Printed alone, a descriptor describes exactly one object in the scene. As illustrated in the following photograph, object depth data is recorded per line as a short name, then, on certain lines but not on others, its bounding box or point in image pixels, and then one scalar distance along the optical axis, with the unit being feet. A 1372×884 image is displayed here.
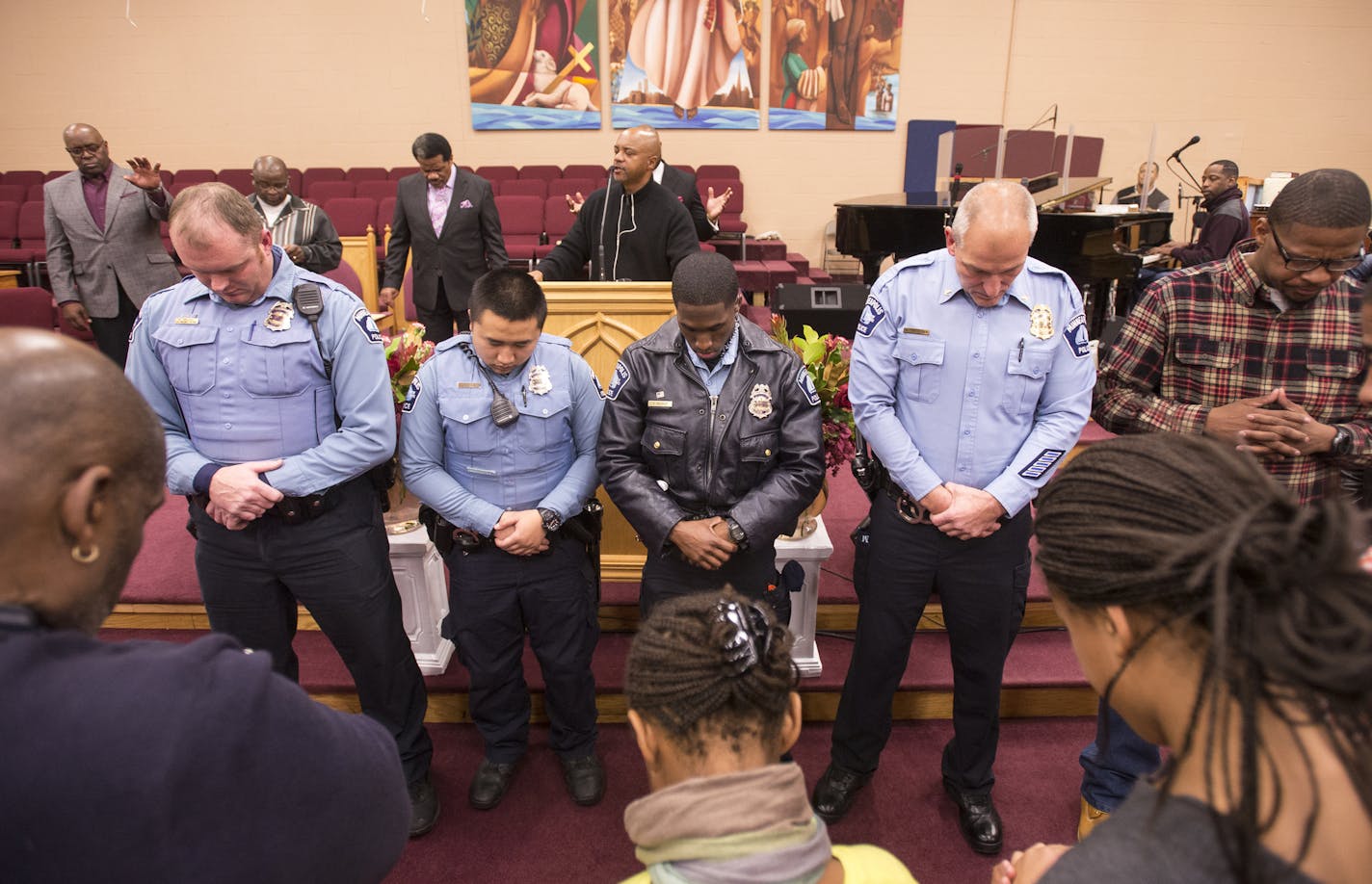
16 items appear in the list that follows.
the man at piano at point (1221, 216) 19.56
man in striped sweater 14.55
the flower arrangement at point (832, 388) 9.25
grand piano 19.81
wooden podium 9.87
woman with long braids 2.25
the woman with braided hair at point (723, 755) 2.94
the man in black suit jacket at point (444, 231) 15.74
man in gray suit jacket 14.33
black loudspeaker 17.65
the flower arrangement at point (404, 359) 9.84
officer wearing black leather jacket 7.07
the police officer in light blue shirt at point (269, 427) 6.63
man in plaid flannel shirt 6.03
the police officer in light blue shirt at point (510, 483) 7.23
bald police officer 6.68
